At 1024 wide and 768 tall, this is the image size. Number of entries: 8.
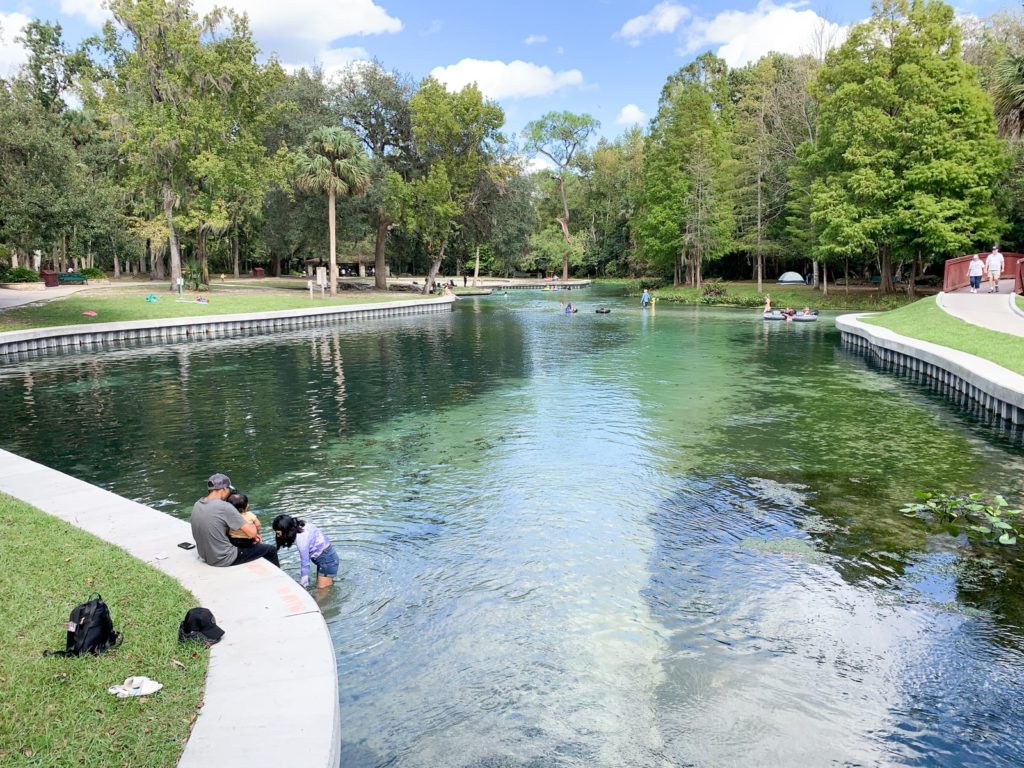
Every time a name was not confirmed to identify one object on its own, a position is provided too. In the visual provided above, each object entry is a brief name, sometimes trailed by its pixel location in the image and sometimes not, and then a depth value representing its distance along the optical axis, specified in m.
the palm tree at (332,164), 47.91
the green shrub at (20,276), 50.25
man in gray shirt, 7.53
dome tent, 61.62
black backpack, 5.42
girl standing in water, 7.92
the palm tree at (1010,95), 25.33
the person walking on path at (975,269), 33.03
